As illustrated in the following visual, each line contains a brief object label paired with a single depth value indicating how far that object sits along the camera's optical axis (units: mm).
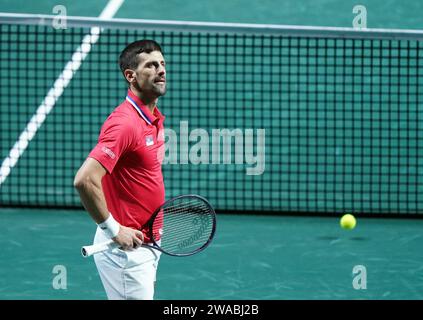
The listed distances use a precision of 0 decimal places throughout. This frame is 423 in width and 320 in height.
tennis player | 10414
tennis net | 20219
